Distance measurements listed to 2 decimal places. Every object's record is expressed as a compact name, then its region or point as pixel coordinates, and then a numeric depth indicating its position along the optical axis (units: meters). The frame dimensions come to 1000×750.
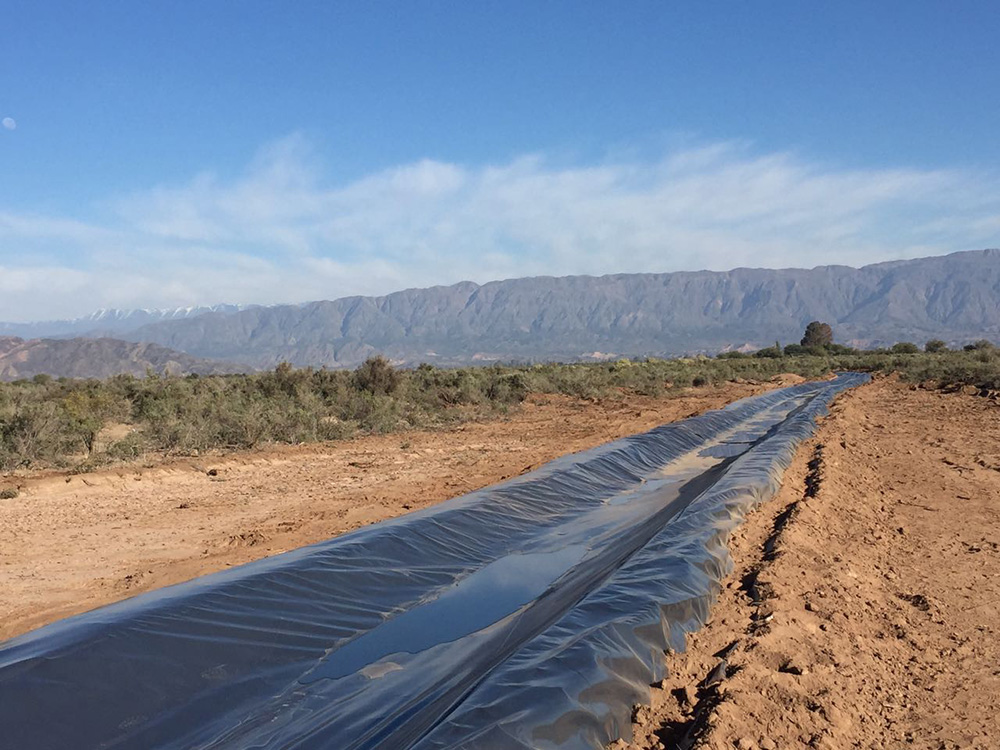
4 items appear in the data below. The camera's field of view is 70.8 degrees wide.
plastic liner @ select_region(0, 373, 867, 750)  4.25
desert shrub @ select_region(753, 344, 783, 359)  73.69
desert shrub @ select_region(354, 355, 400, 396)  27.34
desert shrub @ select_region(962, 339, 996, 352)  50.50
